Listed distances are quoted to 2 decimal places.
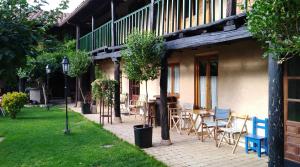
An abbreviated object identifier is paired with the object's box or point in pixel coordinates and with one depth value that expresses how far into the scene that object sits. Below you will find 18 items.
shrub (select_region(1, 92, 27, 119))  9.51
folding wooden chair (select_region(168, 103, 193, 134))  6.75
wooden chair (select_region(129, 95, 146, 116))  9.24
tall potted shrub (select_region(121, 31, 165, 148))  5.34
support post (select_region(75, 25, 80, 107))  12.38
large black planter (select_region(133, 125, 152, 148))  5.46
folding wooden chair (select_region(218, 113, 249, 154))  5.07
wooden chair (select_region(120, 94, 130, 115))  10.76
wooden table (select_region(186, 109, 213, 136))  6.12
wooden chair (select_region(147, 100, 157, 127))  7.49
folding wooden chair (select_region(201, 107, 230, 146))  5.56
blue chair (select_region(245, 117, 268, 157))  4.73
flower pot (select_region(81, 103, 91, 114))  10.32
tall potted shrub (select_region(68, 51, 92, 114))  10.88
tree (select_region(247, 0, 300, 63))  1.92
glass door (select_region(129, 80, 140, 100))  10.36
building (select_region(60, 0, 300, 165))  3.88
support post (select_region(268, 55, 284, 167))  2.87
